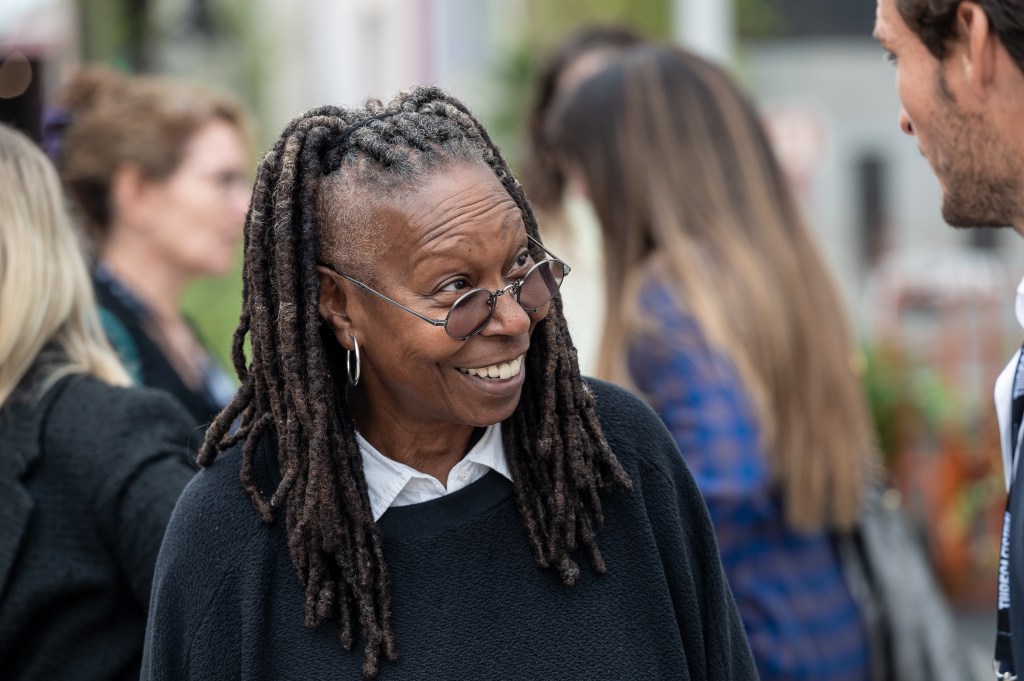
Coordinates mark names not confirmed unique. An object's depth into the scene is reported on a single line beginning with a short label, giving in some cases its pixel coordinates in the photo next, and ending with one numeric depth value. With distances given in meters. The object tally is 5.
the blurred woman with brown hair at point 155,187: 8.48
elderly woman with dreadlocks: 4.03
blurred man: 3.95
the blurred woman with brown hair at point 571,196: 8.02
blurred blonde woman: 4.91
